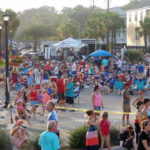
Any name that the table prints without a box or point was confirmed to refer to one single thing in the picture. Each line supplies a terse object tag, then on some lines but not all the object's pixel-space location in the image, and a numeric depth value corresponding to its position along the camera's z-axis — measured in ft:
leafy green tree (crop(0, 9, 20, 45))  202.69
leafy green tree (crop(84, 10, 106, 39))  200.23
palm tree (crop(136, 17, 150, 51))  181.27
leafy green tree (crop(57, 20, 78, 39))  243.60
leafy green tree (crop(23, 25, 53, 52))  258.26
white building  205.26
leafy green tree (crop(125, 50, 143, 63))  128.77
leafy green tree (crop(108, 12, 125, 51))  201.67
